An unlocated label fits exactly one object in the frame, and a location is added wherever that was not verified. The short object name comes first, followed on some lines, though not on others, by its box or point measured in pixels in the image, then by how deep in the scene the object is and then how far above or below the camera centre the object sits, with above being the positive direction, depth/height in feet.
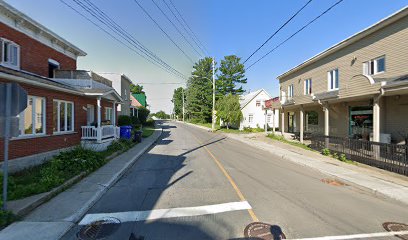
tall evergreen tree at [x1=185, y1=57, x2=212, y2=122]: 187.11 +24.39
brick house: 29.30 +4.19
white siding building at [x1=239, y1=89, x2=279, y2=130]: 119.96 +5.62
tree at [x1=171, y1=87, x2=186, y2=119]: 324.45 +29.99
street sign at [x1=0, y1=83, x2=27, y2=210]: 14.84 +0.81
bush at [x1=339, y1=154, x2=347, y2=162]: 38.55 -6.31
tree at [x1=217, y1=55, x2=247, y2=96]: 165.99 +34.24
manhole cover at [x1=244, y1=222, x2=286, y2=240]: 13.00 -6.74
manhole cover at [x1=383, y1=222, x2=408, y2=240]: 14.40 -6.97
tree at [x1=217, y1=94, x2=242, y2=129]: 112.16 +5.62
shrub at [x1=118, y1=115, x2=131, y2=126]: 82.94 +0.02
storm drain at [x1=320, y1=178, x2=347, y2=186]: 25.53 -7.14
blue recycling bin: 58.59 -3.16
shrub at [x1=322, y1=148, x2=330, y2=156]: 43.84 -5.97
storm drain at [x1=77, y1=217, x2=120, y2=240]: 13.25 -6.91
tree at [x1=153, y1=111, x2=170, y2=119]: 504.02 +12.51
